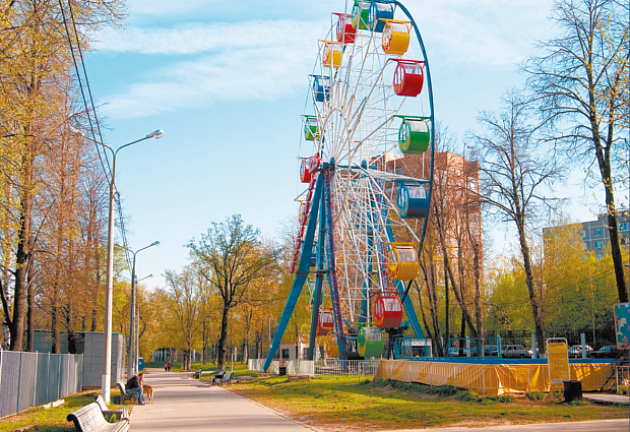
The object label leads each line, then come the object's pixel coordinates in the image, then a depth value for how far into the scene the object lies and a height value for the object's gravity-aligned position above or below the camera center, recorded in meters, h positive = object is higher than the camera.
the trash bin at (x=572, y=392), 16.33 -1.93
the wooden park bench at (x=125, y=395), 19.56 -2.25
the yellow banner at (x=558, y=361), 17.56 -1.18
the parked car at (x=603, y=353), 36.61 -2.26
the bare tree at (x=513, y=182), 31.25 +7.24
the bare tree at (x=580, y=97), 21.41 +8.37
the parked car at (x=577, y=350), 38.19 -2.20
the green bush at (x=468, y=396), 17.67 -2.18
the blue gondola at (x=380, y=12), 26.73 +13.77
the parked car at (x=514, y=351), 46.15 -2.41
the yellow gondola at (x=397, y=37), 25.05 +11.83
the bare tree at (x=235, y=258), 45.28 +5.18
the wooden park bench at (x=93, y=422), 9.38 -1.62
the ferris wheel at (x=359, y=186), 24.25 +7.17
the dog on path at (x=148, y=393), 21.10 -2.28
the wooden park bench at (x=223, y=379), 33.72 -2.93
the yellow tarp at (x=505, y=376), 17.75 -1.70
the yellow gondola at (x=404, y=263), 26.25 +2.60
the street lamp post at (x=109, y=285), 16.69 +1.25
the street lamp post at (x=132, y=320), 30.72 +0.42
